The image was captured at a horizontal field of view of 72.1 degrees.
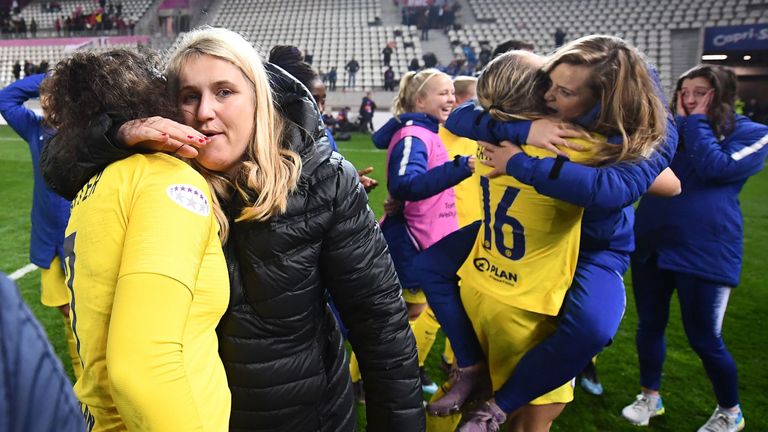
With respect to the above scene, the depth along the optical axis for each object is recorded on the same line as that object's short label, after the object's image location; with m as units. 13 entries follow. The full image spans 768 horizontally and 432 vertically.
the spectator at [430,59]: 18.45
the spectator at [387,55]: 20.55
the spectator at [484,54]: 18.47
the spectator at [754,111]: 15.86
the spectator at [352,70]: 20.45
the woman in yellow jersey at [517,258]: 1.43
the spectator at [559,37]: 19.45
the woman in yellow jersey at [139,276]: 0.75
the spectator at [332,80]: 20.69
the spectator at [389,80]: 19.73
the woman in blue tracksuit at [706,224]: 2.31
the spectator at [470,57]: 19.42
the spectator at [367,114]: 16.31
